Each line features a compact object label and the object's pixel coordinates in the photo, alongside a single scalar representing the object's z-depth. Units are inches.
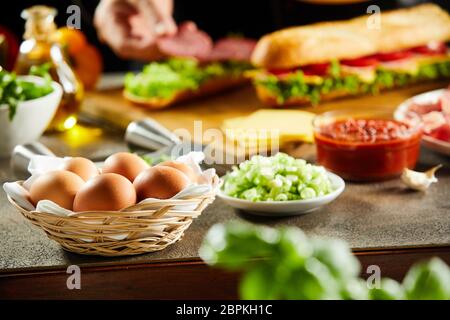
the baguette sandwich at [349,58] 128.9
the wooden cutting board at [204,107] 124.8
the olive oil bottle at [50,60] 117.2
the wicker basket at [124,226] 65.7
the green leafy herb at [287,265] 21.0
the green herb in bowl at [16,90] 102.3
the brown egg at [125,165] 73.3
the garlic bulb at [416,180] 88.0
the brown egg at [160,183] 69.1
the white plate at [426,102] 97.3
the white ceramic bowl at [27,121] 103.4
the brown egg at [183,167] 73.2
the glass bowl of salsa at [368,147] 90.5
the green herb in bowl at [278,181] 79.3
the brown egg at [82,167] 73.2
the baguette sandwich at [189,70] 129.3
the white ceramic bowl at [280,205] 78.1
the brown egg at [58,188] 69.0
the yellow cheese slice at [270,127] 105.5
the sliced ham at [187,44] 142.4
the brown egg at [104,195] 66.9
